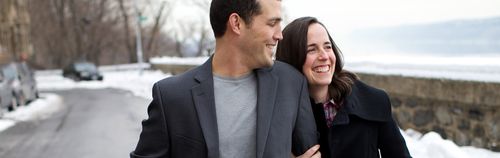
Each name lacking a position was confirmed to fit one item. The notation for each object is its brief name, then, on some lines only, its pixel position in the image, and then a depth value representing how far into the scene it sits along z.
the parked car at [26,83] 17.80
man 1.98
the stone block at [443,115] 6.85
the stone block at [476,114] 6.28
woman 2.43
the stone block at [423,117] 7.21
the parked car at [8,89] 15.11
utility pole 31.94
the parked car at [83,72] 34.00
